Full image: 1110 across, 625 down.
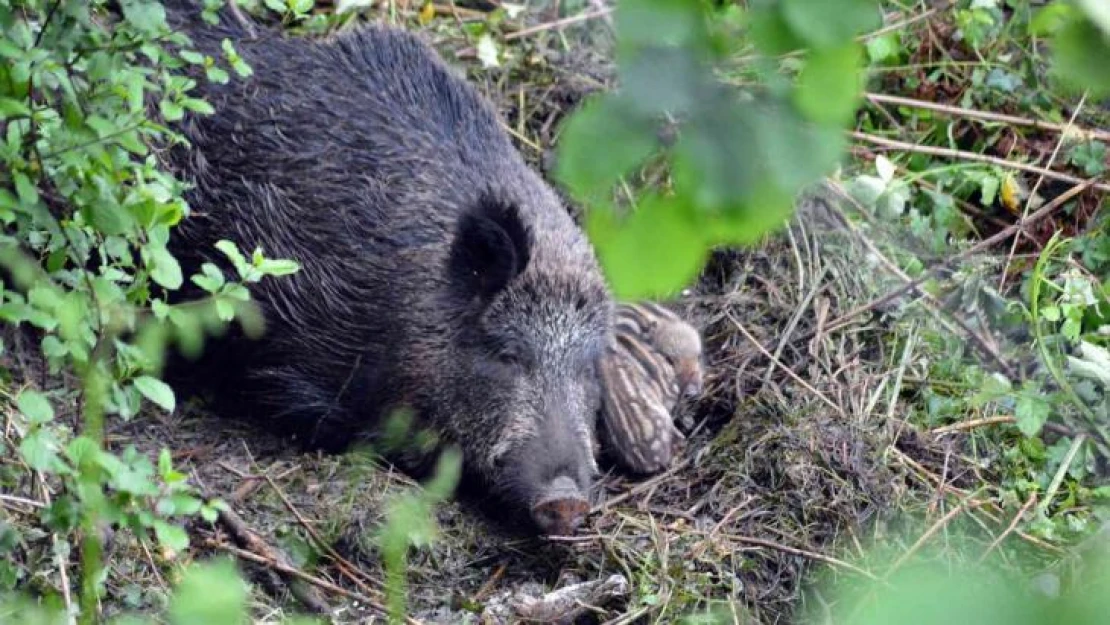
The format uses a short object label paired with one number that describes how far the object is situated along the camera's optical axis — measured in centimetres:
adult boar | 1123
